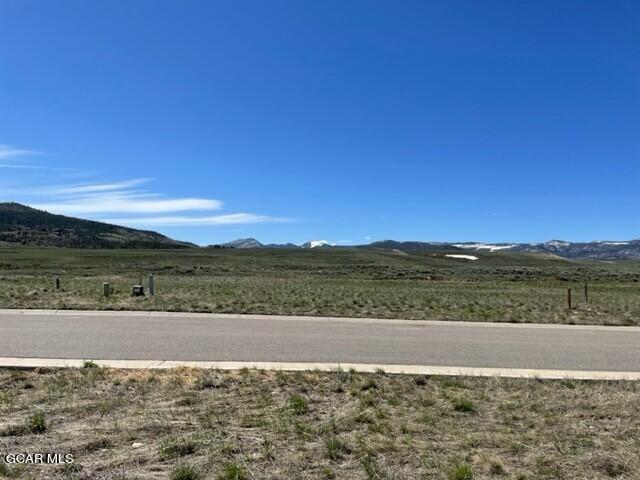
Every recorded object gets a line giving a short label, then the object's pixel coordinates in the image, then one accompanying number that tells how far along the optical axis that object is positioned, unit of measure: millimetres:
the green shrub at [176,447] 4996
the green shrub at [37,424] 5645
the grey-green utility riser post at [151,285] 22953
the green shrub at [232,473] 4539
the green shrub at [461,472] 4586
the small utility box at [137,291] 22688
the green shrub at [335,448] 5086
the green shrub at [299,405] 6621
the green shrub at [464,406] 6809
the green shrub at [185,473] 4512
